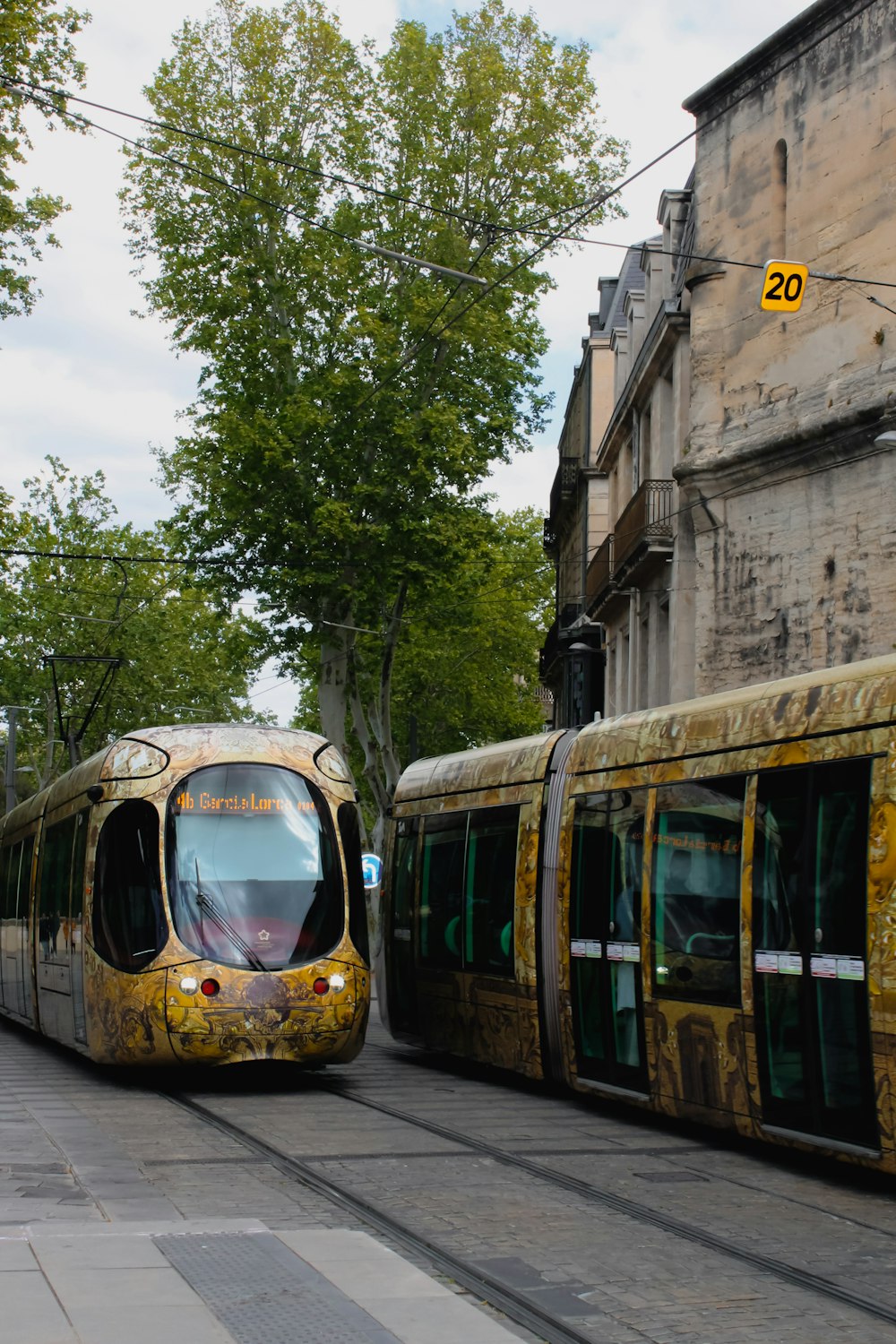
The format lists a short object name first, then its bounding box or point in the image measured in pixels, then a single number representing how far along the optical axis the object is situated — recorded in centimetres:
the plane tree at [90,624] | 6078
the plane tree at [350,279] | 3556
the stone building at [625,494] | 2902
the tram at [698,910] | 908
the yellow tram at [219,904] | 1361
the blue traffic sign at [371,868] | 2545
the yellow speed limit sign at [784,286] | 1992
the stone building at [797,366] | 2359
